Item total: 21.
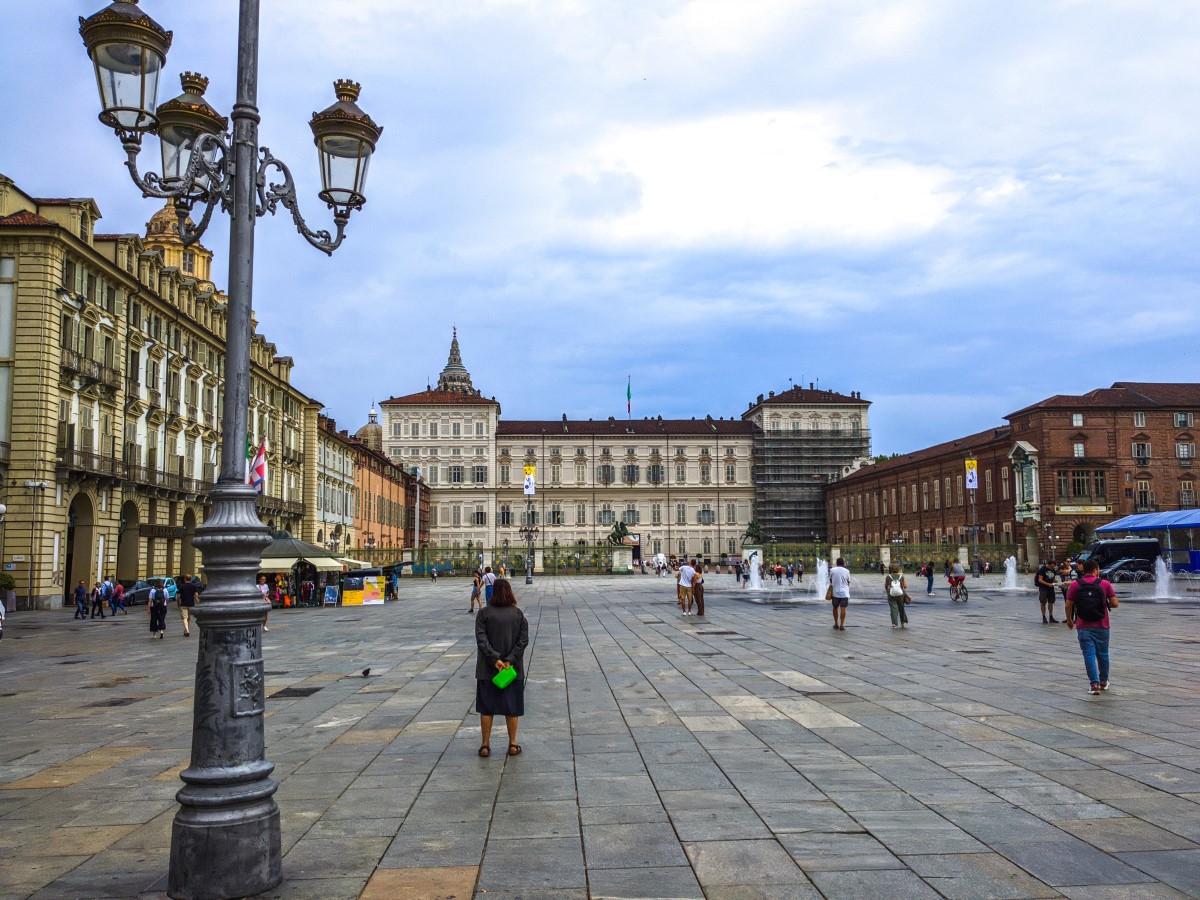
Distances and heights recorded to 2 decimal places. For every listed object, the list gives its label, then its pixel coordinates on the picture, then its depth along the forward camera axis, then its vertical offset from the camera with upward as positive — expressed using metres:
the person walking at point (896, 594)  21.80 -1.55
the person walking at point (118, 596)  33.84 -2.45
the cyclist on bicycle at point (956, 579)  33.97 -1.88
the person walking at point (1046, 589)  23.22 -1.53
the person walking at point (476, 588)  29.10 -1.92
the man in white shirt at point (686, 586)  27.48 -1.74
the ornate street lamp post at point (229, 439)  4.90 +0.50
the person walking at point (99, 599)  31.86 -2.40
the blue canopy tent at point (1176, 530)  52.12 -0.25
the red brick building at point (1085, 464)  70.88 +4.66
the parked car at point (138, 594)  39.97 -2.80
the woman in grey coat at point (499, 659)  8.52 -1.19
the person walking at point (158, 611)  22.89 -2.03
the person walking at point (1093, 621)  11.30 -1.14
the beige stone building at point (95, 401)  34.91 +5.37
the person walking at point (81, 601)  31.42 -2.46
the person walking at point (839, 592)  21.27 -1.47
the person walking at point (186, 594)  21.89 -1.55
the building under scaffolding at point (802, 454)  110.38 +8.36
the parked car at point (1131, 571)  49.00 -2.33
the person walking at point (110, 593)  32.97 -2.31
